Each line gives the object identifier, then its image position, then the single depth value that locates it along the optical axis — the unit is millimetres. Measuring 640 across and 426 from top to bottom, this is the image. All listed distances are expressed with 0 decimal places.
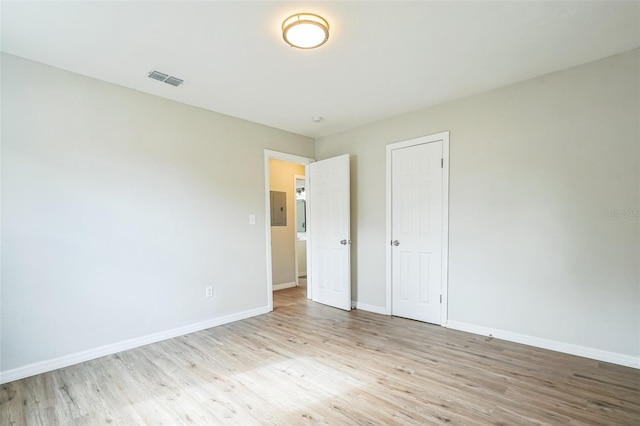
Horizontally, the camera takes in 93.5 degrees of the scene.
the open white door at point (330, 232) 4223
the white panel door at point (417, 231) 3518
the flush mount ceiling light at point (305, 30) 1971
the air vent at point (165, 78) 2720
